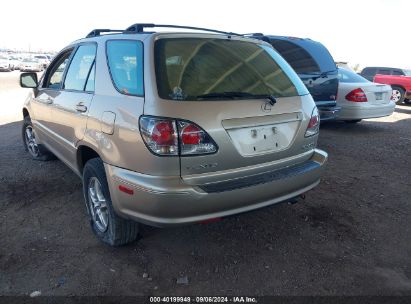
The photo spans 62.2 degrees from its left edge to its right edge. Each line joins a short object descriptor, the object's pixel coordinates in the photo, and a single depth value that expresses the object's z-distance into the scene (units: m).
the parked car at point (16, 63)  31.02
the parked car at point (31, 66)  30.89
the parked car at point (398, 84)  13.61
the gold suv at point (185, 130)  2.30
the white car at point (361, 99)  7.57
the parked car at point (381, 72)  14.46
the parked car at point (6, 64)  28.84
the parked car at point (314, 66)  6.30
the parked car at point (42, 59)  32.34
